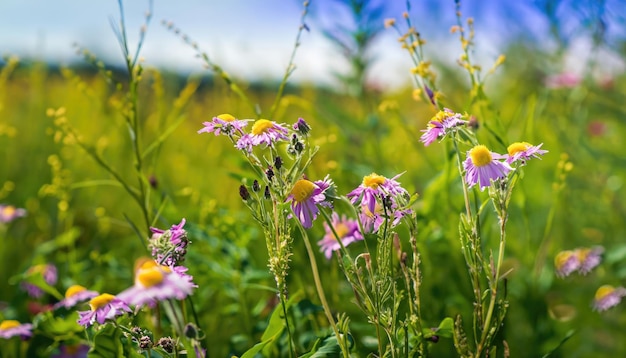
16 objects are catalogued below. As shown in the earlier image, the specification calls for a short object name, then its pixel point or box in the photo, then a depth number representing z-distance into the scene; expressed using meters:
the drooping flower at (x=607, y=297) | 1.34
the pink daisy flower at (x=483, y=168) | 0.81
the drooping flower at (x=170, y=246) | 0.76
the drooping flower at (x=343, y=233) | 1.03
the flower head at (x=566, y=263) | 1.40
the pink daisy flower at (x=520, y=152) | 0.82
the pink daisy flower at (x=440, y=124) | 0.82
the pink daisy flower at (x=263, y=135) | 0.80
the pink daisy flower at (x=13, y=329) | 1.20
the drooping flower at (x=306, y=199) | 0.83
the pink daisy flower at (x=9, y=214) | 1.79
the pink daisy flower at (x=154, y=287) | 0.60
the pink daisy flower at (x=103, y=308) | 0.80
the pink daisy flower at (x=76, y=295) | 1.13
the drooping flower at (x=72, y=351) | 1.49
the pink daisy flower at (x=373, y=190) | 0.82
